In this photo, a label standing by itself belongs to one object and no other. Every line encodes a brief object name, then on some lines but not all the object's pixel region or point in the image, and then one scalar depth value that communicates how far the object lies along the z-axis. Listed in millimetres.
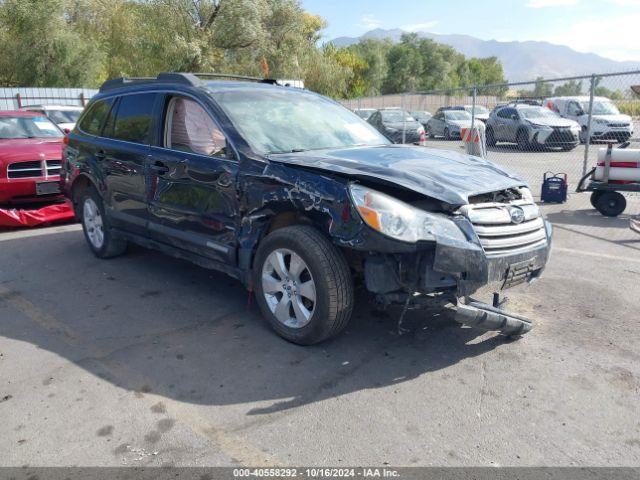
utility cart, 8109
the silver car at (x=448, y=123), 24219
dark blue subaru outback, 3447
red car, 7730
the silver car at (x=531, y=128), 17562
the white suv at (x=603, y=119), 19250
